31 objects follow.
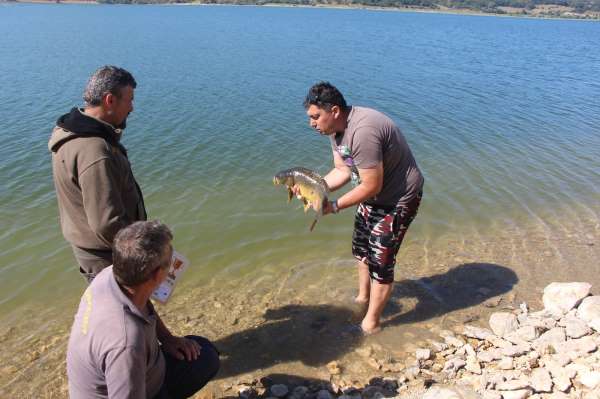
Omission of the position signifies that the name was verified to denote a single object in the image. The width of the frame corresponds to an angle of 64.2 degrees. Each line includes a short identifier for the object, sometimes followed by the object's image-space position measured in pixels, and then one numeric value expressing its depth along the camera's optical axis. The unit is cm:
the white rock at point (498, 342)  532
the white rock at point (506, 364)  487
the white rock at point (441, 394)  402
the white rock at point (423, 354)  533
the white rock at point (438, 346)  550
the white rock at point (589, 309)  553
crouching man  259
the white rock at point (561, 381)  427
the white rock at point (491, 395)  415
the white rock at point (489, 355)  511
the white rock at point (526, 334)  545
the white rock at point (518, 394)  419
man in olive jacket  341
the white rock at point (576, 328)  526
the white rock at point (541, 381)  428
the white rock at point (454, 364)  503
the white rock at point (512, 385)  430
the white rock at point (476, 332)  567
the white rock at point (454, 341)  554
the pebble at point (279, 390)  471
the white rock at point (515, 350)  510
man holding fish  440
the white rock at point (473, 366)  492
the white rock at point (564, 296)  592
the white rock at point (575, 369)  442
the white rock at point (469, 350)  525
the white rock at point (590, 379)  419
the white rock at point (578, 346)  492
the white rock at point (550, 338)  519
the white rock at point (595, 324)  530
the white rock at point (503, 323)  573
